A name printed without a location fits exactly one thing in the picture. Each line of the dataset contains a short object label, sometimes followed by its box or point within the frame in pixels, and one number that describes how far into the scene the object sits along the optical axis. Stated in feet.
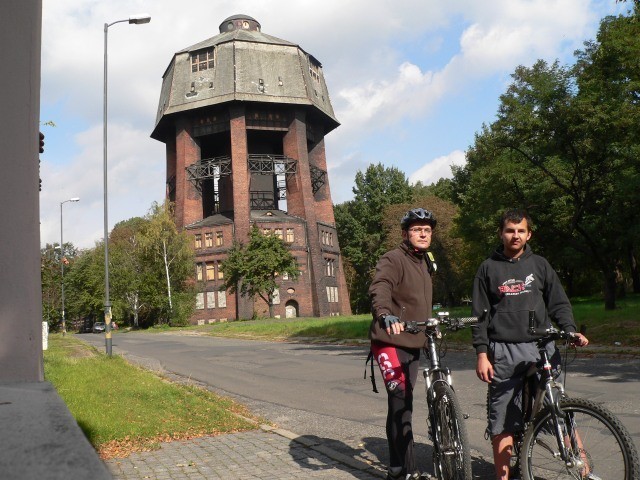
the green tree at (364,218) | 278.67
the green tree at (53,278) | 96.45
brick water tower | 224.94
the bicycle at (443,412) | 14.46
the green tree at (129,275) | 229.66
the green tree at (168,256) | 219.41
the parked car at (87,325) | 304.58
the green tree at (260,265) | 184.96
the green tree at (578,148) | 69.82
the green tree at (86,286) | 267.59
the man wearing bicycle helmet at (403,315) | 15.97
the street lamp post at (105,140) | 78.69
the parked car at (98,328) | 244.22
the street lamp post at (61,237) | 183.11
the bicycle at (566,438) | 12.61
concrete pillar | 10.01
